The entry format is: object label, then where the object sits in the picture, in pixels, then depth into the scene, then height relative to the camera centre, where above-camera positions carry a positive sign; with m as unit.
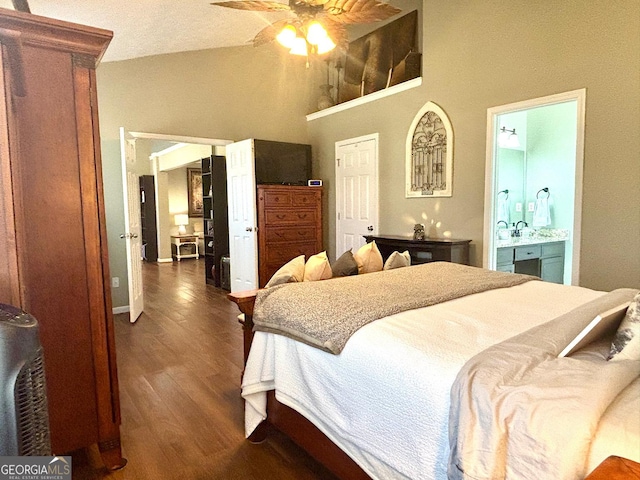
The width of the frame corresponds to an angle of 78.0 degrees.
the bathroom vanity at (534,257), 4.18 -0.60
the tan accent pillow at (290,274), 2.19 -0.38
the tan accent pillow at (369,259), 2.70 -0.37
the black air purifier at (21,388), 1.01 -0.47
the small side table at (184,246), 9.55 -0.95
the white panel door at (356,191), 5.31 +0.21
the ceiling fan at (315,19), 2.79 +1.40
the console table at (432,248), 4.00 -0.46
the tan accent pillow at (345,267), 2.57 -0.40
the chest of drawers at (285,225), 5.35 -0.26
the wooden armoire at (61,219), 1.51 -0.04
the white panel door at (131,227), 4.33 -0.21
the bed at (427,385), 0.96 -0.55
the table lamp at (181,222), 9.93 -0.35
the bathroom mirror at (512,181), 5.09 +0.29
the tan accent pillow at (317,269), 2.32 -0.37
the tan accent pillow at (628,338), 1.17 -0.42
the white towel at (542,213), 4.99 -0.12
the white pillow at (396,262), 2.80 -0.40
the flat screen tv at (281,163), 5.63 +0.65
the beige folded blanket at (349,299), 1.61 -0.44
